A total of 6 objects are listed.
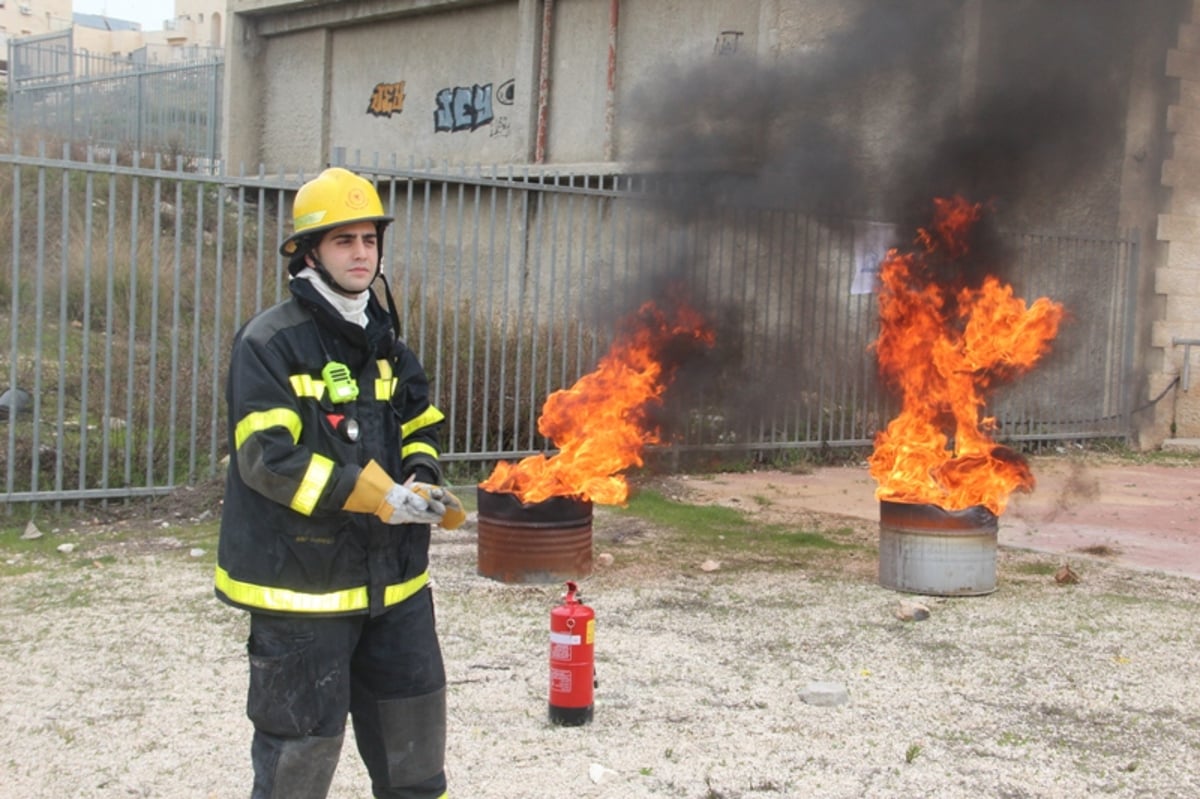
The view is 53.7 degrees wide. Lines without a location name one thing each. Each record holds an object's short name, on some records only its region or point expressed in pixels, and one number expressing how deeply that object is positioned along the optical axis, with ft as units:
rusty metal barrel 20.16
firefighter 9.08
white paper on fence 34.63
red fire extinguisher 13.43
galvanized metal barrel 20.07
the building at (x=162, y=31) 167.53
